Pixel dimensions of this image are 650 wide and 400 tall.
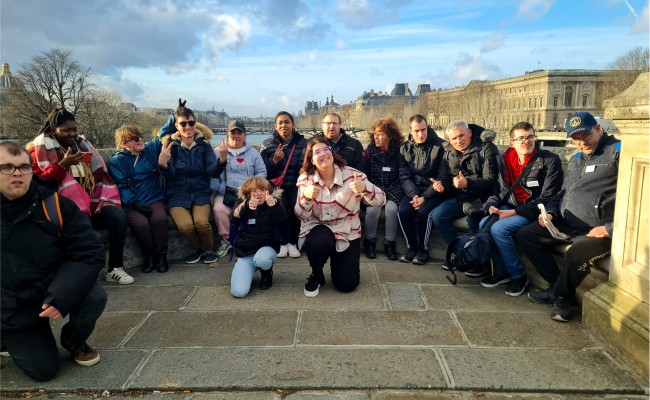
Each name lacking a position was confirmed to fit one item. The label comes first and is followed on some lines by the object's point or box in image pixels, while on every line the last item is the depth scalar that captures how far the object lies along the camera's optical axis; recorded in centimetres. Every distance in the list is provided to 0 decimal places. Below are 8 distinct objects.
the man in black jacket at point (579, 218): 353
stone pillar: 290
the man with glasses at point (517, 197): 429
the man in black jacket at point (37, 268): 285
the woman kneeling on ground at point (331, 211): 428
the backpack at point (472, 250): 433
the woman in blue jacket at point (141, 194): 507
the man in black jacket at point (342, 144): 568
